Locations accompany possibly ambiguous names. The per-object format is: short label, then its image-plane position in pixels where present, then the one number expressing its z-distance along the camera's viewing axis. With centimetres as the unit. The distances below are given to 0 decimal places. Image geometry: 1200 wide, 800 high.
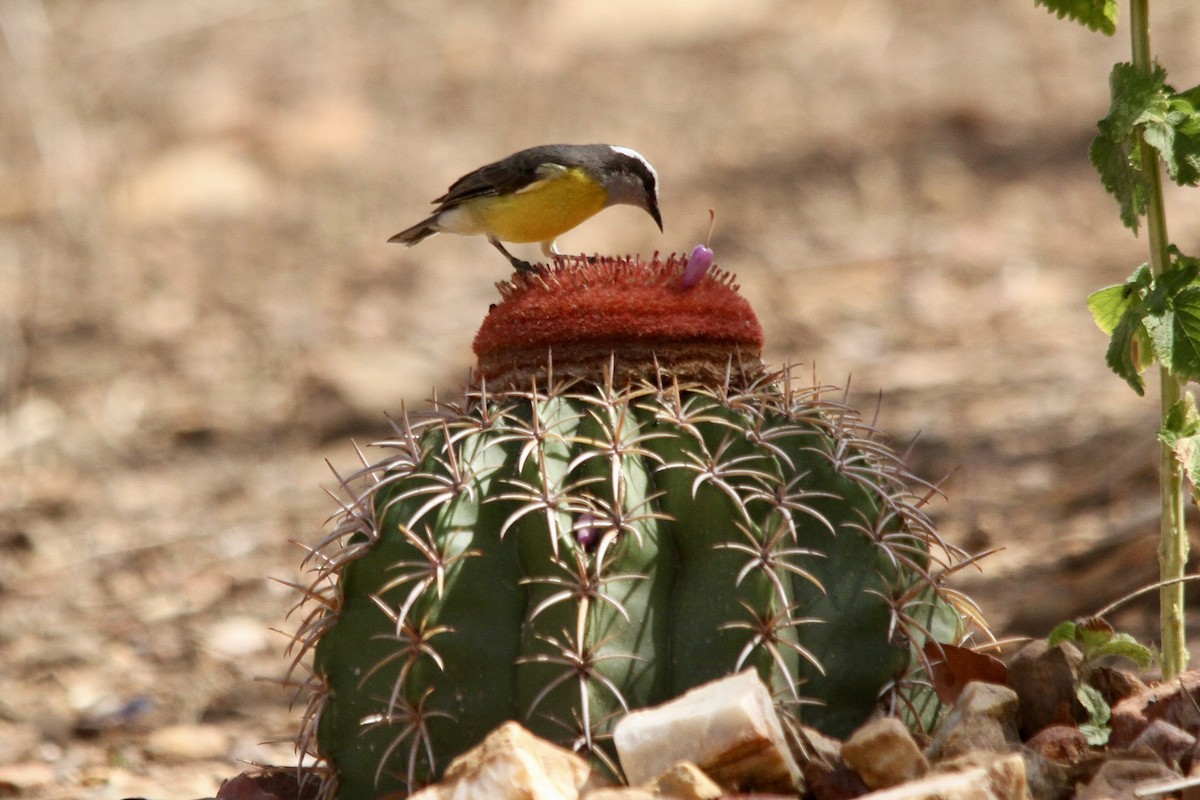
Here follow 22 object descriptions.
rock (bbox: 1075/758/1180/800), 496
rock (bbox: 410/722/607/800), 461
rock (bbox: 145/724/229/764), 937
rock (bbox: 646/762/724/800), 469
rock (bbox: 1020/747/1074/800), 506
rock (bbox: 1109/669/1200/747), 569
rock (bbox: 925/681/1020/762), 529
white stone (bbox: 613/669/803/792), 479
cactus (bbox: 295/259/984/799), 540
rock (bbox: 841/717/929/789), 486
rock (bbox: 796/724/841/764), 518
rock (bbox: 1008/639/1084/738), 597
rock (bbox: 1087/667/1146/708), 607
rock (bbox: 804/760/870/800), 498
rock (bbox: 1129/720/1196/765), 537
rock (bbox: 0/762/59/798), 853
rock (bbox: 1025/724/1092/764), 553
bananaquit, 793
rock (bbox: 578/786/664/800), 455
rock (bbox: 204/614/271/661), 1166
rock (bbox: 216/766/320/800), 626
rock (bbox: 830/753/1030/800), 450
